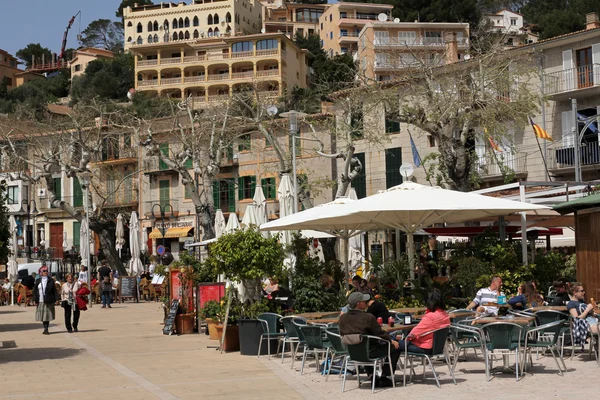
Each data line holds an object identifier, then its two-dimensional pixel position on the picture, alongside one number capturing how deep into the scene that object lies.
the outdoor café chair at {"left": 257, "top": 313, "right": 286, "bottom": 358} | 14.46
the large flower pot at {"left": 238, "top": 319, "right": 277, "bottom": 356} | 15.00
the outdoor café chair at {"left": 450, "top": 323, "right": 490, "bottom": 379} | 11.33
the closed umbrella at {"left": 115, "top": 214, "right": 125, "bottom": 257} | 40.59
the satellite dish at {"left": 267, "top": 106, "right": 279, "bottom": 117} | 23.42
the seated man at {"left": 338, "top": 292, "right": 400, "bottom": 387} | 10.68
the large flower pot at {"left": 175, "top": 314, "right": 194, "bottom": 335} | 19.73
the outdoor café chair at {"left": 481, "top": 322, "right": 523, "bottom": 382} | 10.85
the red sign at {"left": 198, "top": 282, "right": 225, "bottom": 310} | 18.80
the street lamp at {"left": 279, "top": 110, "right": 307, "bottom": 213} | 20.39
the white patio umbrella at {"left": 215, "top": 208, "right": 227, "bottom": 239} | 28.53
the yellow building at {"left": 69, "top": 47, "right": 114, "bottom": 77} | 109.81
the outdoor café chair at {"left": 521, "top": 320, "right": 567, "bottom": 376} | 11.27
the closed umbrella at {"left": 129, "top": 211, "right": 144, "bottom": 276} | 36.72
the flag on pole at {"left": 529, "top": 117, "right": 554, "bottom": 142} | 30.97
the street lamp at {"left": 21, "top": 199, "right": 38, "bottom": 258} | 57.44
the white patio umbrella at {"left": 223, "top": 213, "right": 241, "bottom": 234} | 21.76
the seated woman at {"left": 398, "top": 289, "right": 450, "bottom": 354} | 10.94
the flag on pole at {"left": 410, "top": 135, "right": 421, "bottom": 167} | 35.78
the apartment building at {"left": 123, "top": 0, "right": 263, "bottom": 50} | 107.94
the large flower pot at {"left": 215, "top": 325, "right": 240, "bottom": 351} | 15.83
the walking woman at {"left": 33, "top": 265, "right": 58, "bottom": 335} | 20.99
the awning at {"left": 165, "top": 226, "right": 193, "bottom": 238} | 55.97
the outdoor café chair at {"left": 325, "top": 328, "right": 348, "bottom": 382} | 11.16
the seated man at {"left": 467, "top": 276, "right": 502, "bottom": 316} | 13.69
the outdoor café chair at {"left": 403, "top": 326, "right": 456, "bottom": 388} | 10.88
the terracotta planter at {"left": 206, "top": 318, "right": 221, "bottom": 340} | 17.06
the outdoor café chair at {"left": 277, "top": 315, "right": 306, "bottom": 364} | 13.45
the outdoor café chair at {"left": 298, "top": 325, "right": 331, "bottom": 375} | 12.27
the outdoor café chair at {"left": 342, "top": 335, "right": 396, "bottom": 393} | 10.59
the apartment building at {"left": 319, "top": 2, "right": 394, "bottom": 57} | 99.31
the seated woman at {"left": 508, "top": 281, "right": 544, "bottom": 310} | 14.07
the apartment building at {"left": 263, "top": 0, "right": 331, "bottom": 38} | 114.31
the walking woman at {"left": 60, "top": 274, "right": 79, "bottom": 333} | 21.55
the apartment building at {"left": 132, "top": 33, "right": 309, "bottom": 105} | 86.31
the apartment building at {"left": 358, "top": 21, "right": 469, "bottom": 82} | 73.53
